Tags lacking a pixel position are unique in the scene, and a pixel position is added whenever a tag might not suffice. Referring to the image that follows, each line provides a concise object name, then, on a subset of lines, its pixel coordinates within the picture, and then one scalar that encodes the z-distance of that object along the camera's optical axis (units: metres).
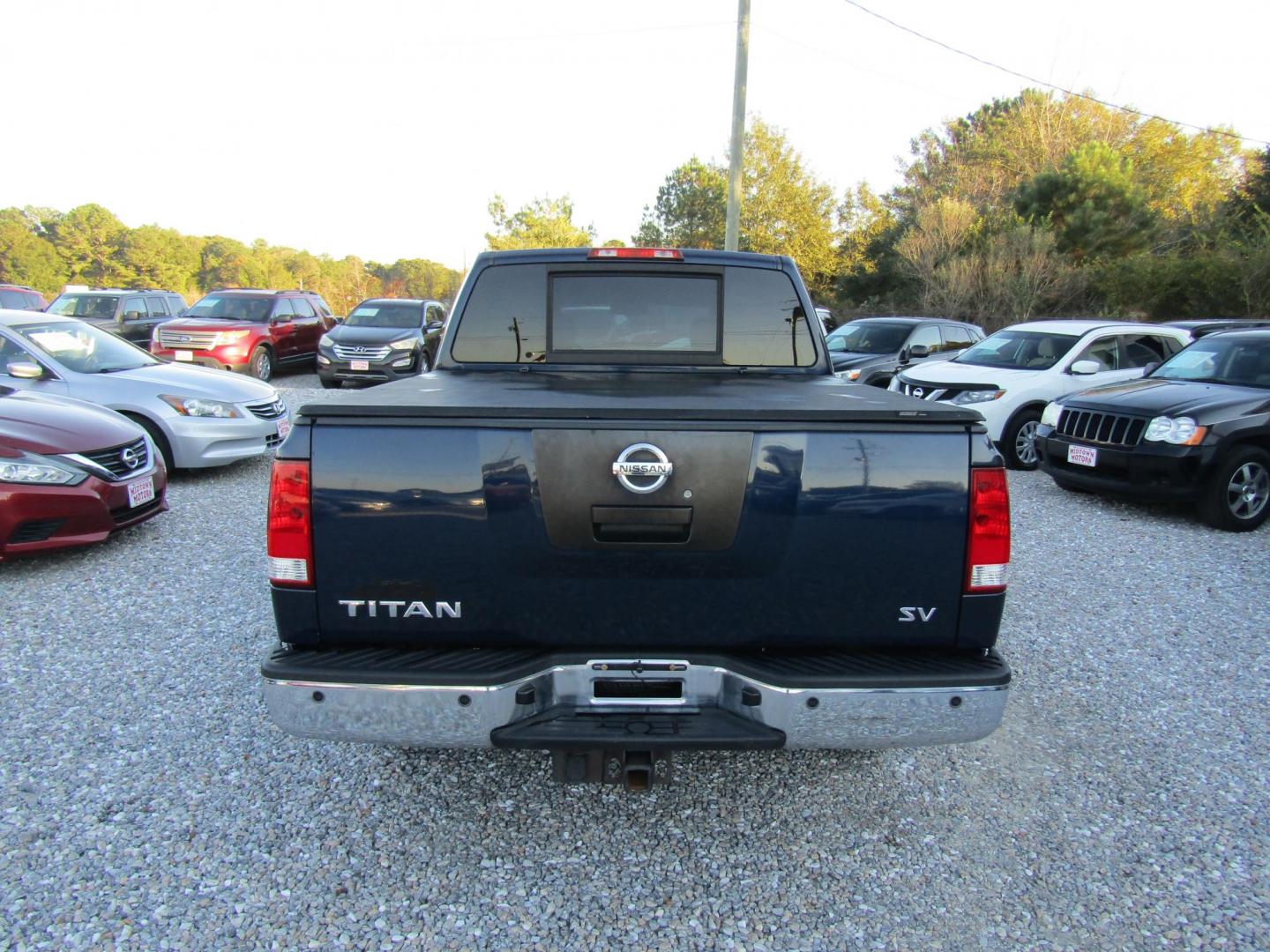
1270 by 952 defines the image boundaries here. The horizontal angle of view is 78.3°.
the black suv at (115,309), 16.98
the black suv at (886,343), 12.64
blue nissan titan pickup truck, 2.20
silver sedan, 7.26
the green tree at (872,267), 31.95
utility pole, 15.61
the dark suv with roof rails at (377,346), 14.89
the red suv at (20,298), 18.22
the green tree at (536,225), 51.84
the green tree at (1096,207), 24.77
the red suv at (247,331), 14.07
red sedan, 5.00
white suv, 9.41
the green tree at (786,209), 40.03
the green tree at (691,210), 48.78
